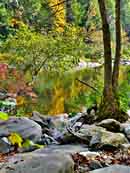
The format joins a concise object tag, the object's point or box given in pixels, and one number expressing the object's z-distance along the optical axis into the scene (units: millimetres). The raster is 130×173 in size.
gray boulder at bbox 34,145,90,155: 6518
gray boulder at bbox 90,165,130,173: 4609
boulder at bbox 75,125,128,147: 6934
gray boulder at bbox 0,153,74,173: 4543
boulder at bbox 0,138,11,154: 7027
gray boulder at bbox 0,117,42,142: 7716
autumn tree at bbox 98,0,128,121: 9023
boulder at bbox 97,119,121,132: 8023
